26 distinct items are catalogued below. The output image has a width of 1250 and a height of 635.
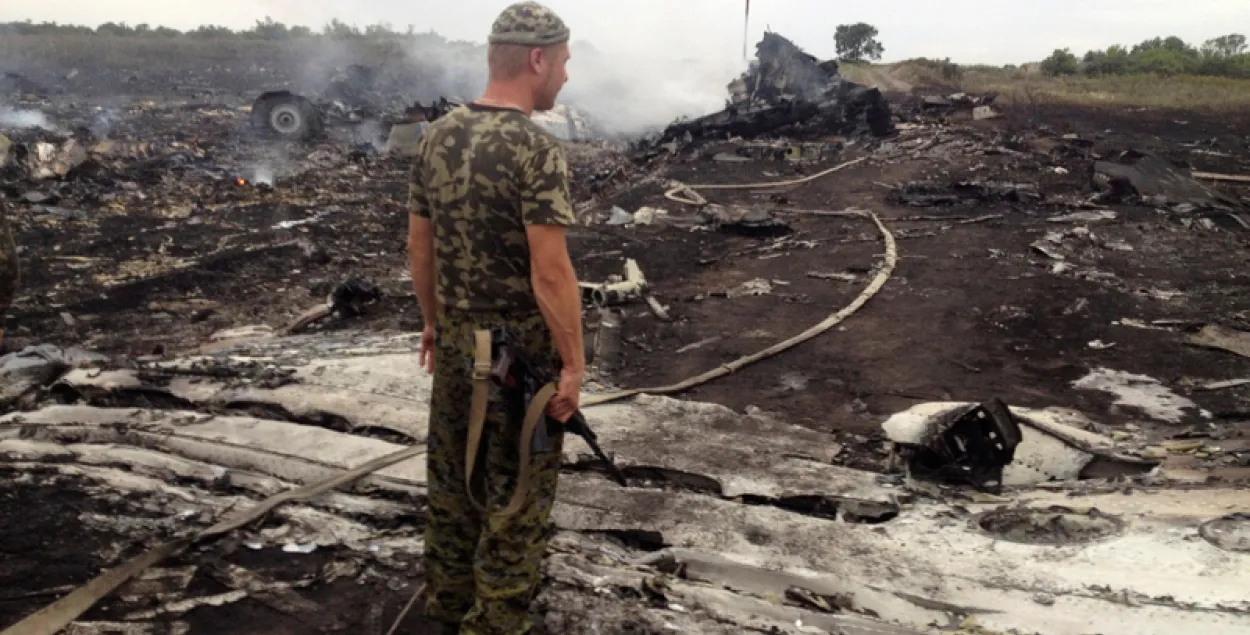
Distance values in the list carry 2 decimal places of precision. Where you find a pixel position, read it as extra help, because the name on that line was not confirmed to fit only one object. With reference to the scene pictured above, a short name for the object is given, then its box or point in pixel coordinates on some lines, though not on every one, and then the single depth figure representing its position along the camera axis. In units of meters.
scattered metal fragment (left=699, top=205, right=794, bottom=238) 9.81
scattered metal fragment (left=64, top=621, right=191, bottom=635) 2.49
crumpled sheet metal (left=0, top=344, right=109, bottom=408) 4.32
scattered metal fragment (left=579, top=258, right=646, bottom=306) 6.86
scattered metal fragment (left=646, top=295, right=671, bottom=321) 6.70
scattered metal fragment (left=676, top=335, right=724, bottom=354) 6.00
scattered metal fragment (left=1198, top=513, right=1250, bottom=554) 2.87
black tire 17.34
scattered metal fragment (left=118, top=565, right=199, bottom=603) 2.67
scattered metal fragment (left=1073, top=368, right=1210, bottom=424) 4.70
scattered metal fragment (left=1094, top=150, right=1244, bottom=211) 10.28
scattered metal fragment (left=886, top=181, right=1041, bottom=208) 10.98
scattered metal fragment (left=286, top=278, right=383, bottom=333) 6.75
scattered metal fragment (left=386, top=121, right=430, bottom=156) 15.92
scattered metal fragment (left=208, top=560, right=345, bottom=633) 2.61
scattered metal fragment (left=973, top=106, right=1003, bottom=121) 19.28
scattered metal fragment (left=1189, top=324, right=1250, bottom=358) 5.55
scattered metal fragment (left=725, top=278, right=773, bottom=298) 7.39
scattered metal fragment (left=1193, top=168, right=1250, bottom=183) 12.40
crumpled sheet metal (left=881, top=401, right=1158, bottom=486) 3.74
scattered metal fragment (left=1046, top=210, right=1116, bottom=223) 9.64
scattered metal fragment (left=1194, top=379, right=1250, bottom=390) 5.00
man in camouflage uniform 2.21
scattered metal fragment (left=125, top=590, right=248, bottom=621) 2.59
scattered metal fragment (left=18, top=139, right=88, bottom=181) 12.19
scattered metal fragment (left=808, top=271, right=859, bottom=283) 7.71
